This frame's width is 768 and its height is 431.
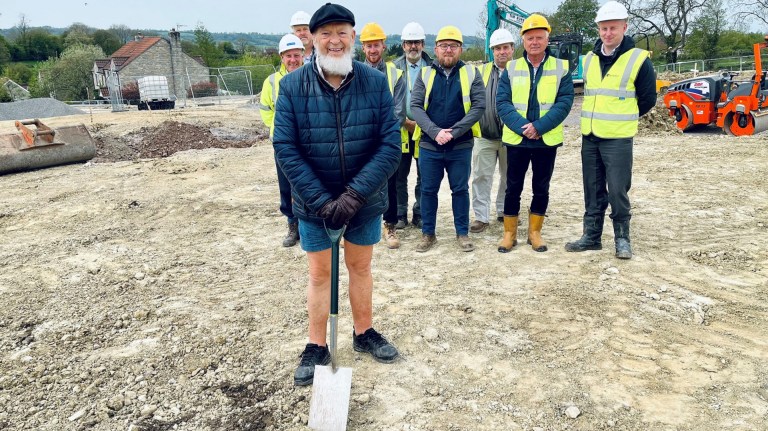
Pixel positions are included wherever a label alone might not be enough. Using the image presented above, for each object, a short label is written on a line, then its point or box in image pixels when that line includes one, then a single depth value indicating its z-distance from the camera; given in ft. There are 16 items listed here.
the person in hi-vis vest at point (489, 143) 17.93
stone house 139.54
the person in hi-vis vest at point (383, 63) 16.62
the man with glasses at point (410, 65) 17.11
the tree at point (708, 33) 118.73
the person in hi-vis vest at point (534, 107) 15.03
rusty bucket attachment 31.81
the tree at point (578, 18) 131.75
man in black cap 9.05
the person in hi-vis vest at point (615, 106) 14.53
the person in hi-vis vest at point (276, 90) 16.62
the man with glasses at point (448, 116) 15.65
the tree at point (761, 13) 118.52
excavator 62.44
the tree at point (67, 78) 154.61
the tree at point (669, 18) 127.65
